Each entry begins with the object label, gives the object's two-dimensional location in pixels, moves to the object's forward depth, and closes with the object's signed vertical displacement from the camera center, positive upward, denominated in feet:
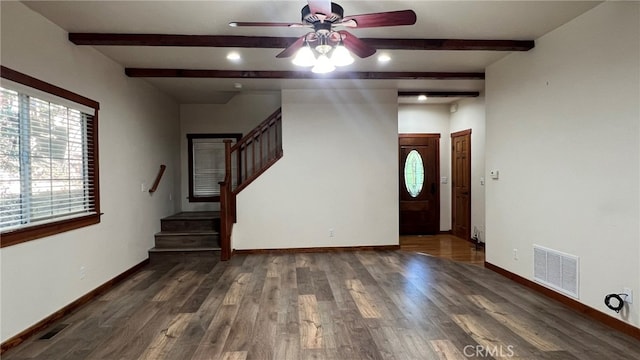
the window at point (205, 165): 22.63 +0.78
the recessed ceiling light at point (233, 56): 13.32 +4.70
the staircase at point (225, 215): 17.52 -2.20
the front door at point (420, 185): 24.20 -0.66
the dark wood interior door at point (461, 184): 22.02 -0.58
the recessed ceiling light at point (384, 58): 13.66 +4.73
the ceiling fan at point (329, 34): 7.93 +3.63
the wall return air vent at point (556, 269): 10.98 -3.19
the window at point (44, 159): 8.80 +0.55
